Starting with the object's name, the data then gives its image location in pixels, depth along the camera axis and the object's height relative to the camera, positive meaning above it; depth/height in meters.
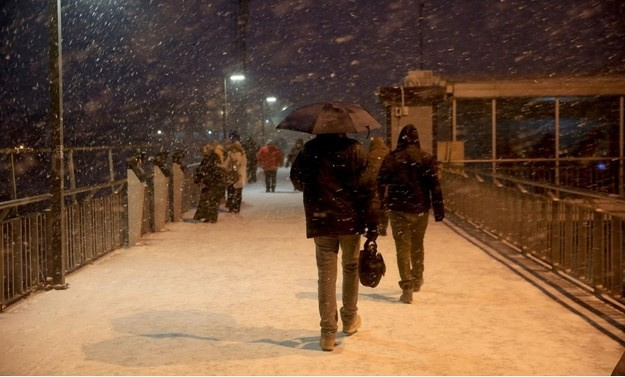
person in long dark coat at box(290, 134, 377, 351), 5.82 -0.31
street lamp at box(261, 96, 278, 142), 50.43 +4.25
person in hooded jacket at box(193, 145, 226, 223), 15.33 -0.43
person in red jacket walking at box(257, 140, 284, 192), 22.92 +0.03
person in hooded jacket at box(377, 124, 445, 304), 7.55 -0.30
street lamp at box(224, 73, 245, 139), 28.95 +3.29
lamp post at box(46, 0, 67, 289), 8.44 +0.06
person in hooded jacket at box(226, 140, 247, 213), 16.80 -0.27
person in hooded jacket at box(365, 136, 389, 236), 10.28 +0.16
